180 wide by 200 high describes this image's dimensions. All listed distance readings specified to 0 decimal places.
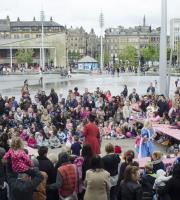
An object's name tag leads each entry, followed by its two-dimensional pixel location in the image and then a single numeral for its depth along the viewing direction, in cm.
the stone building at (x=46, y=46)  9084
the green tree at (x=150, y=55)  10487
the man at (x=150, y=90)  2132
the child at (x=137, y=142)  1133
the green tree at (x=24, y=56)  8696
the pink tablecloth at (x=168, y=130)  1200
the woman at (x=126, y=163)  669
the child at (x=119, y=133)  1498
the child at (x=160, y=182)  612
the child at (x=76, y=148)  886
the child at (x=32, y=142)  1313
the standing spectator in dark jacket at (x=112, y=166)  707
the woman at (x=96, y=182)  622
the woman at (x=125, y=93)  2103
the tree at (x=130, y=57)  10450
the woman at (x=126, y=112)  1612
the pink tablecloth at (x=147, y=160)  826
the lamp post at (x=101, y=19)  7565
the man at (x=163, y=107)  1528
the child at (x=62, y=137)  1408
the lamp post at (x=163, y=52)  1870
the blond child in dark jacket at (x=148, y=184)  667
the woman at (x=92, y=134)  1020
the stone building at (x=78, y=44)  14434
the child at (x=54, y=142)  1384
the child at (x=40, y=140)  1381
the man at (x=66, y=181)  642
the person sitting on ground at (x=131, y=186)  596
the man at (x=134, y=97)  1802
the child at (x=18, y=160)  605
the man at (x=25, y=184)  572
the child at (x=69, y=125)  1419
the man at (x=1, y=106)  1627
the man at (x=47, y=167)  665
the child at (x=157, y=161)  703
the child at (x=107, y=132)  1505
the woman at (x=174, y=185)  588
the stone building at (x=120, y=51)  14598
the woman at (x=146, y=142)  1044
